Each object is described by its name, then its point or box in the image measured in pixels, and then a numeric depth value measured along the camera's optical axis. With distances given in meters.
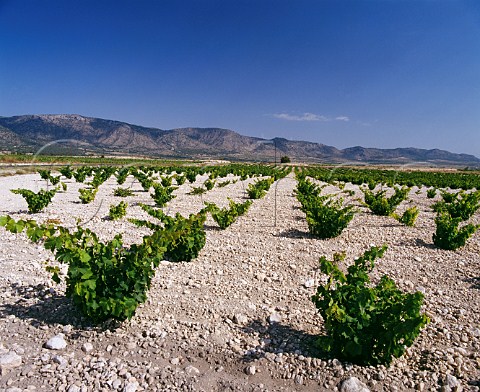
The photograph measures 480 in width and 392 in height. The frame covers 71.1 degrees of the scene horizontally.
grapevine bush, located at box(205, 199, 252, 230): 8.84
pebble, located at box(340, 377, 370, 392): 3.11
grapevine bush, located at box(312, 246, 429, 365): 3.18
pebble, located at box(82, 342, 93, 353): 3.66
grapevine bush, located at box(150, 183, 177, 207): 13.27
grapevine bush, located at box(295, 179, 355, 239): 8.24
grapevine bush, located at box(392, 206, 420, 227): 9.74
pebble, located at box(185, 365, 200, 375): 3.40
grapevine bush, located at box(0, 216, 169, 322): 3.77
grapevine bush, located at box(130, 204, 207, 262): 6.28
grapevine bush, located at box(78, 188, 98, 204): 13.46
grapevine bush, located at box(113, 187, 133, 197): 16.28
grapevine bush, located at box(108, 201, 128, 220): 10.17
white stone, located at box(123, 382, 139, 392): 3.11
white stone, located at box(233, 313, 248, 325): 4.36
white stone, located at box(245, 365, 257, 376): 3.38
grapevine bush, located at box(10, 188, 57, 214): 10.92
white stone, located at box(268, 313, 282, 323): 4.40
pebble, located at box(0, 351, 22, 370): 3.31
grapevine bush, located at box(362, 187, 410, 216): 11.30
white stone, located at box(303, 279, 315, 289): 5.52
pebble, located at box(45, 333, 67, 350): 3.67
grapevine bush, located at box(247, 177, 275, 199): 16.06
